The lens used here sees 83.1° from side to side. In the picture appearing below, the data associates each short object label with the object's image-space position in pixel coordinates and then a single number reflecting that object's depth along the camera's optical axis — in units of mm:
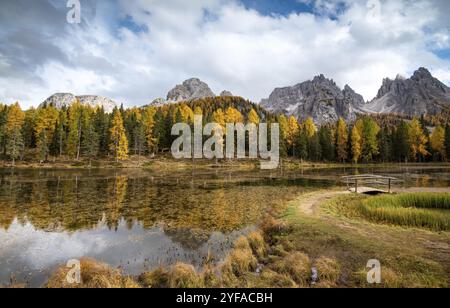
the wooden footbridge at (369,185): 28969
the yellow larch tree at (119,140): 75875
